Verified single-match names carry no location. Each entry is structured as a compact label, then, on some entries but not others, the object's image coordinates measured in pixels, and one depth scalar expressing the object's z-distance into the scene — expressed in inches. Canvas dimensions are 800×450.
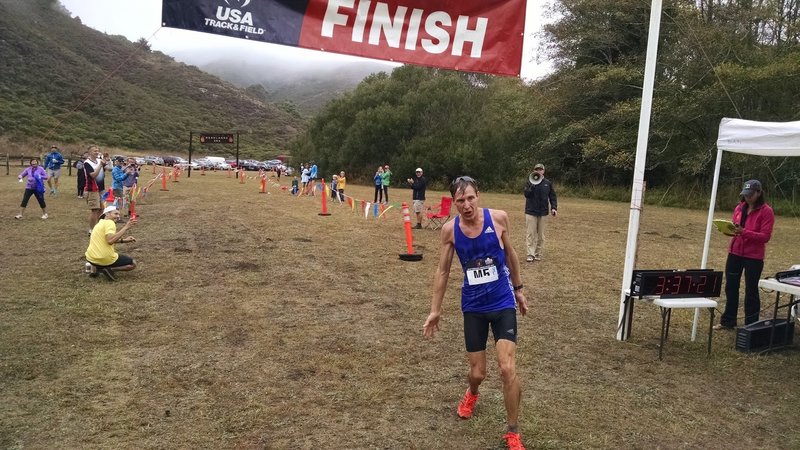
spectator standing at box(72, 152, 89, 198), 740.6
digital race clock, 211.8
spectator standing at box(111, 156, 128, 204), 595.8
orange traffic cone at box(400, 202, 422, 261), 408.2
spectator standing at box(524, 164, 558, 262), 406.0
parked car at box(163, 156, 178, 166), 2655.5
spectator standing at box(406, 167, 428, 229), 594.2
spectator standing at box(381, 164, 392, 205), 883.0
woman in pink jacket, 239.3
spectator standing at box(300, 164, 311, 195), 1039.0
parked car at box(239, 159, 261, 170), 2818.9
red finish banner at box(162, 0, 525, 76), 134.3
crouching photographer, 310.5
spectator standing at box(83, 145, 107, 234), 479.7
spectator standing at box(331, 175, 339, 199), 916.6
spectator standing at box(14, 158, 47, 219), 519.5
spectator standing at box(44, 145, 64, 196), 761.0
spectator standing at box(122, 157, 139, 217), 614.5
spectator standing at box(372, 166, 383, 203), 875.4
